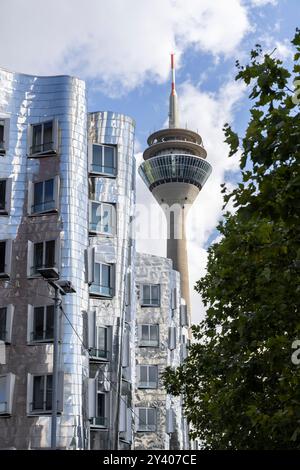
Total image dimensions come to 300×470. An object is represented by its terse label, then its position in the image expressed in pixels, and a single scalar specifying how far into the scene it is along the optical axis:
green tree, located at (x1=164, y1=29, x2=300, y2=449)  12.79
